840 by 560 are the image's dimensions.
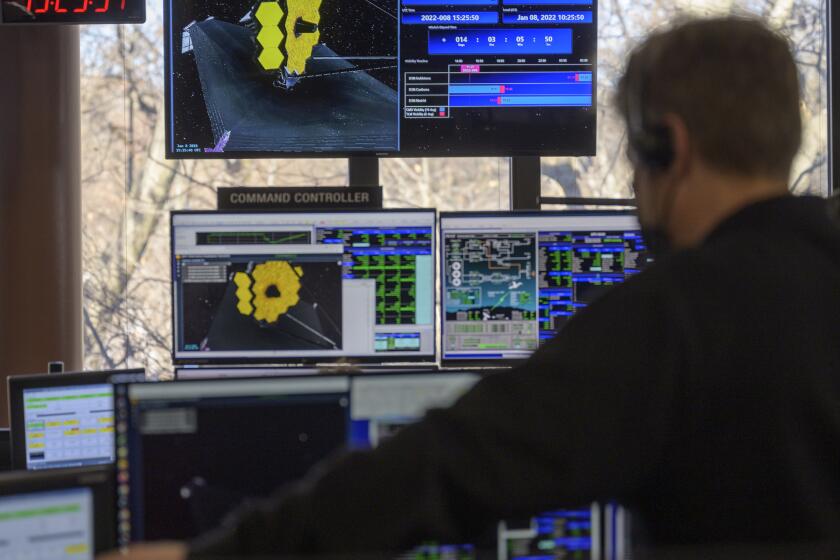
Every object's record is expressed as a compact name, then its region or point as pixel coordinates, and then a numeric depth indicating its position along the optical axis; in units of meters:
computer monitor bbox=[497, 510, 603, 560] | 5.24
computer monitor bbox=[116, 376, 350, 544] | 5.17
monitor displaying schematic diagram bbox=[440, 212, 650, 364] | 6.11
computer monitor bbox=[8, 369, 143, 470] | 5.63
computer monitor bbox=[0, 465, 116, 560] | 4.62
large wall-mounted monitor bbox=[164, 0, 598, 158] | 6.17
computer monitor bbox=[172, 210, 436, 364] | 6.10
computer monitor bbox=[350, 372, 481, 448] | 5.21
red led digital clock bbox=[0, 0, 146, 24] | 6.17
